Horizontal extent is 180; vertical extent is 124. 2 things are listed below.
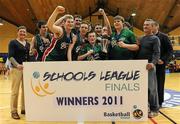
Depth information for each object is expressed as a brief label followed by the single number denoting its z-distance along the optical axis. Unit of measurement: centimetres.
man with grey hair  490
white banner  421
